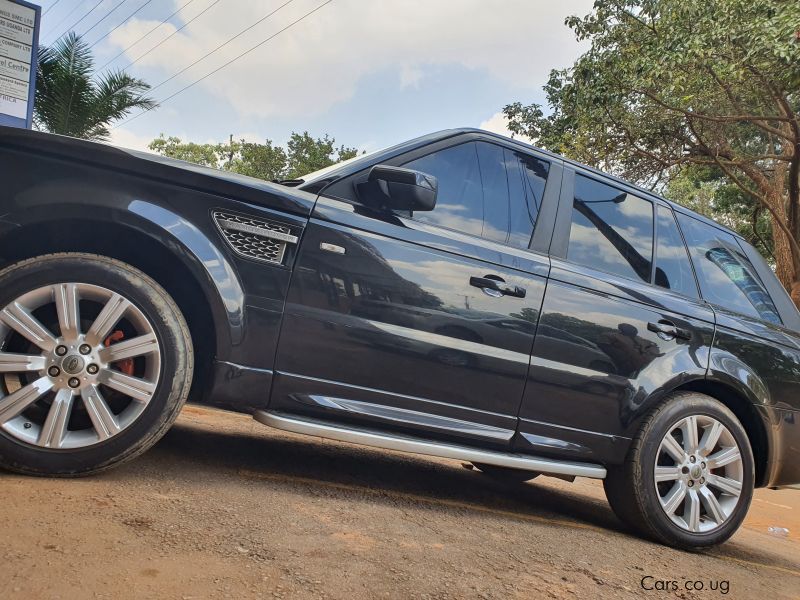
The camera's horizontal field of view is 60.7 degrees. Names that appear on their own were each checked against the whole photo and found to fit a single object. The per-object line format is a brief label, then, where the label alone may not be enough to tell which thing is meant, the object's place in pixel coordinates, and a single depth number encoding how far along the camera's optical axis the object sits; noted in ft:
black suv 8.30
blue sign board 25.12
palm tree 42.42
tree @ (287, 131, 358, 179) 147.25
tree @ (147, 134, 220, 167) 187.73
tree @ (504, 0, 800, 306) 30.01
